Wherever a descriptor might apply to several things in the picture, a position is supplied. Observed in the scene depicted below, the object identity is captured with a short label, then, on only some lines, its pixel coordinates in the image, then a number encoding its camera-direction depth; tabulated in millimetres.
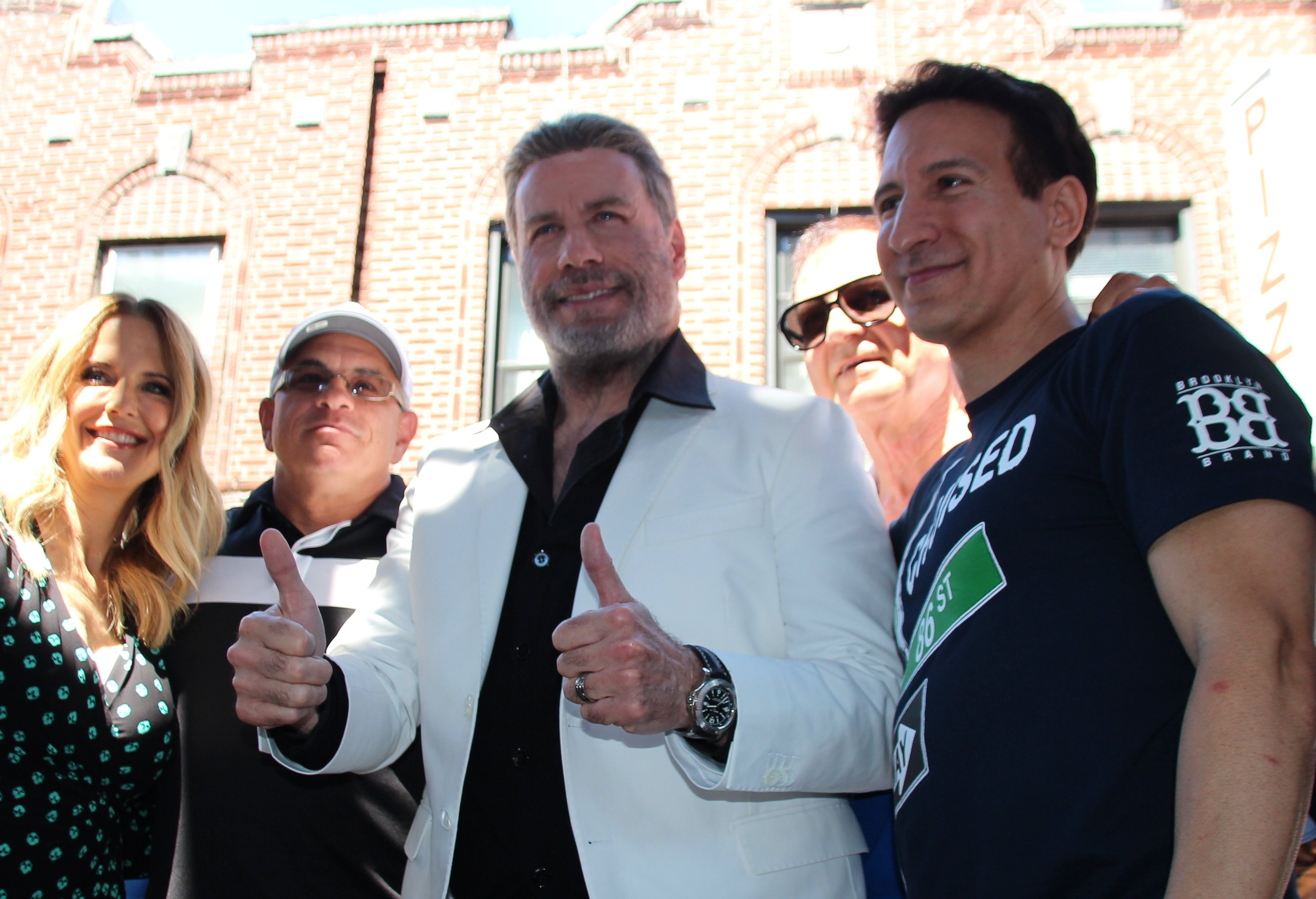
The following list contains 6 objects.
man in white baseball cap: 2402
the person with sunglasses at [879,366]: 2828
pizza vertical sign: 4699
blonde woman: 2207
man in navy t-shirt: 1125
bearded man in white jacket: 1581
